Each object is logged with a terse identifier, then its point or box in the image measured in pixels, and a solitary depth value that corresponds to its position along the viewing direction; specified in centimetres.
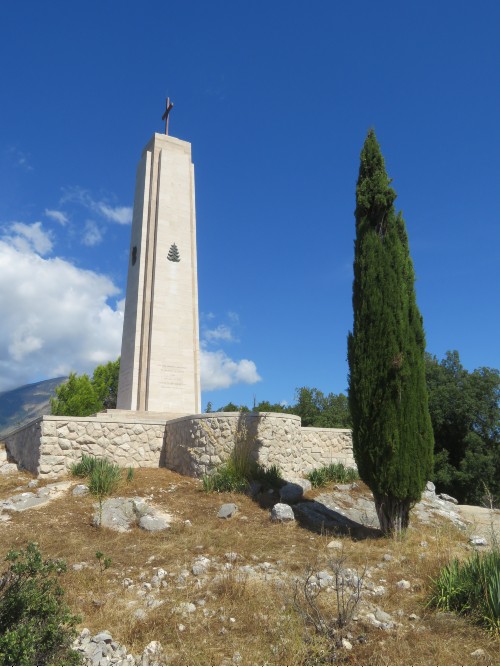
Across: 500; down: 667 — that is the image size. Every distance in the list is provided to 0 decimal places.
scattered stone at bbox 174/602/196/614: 600
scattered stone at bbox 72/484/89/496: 1136
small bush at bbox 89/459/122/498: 1137
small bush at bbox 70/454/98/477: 1261
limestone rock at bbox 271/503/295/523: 1008
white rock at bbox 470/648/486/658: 499
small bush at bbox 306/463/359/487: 1317
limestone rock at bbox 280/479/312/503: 1153
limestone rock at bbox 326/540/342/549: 872
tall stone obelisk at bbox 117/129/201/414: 1842
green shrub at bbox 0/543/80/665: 407
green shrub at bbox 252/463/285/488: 1205
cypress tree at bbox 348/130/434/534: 985
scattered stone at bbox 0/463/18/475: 1419
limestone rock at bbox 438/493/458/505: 1646
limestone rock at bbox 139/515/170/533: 948
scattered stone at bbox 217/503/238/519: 1022
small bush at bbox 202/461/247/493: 1171
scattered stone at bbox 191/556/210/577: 730
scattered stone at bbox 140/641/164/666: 491
